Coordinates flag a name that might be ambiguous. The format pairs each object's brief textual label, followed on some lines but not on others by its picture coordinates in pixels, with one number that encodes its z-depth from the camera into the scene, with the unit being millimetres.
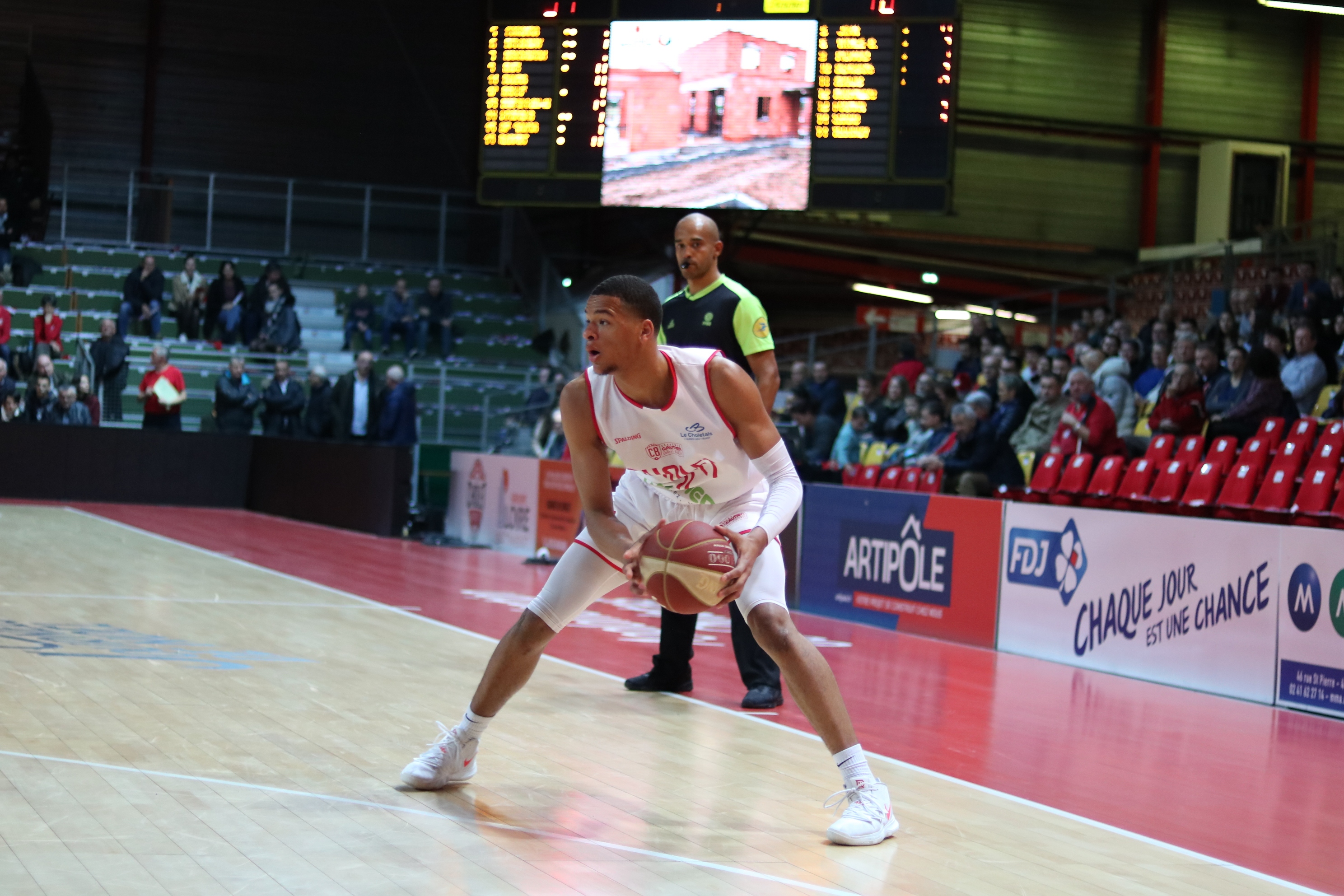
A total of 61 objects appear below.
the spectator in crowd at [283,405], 19828
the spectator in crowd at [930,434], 13742
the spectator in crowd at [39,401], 19188
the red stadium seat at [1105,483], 11500
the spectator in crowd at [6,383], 18766
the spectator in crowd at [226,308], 21609
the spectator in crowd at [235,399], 19953
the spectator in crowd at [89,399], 19672
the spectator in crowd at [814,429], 15594
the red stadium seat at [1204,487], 10906
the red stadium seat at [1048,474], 12211
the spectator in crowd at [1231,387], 11812
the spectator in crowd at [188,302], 21734
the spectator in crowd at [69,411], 19375
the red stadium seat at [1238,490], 10734
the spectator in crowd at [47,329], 19844
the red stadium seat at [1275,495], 10406
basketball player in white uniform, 4535
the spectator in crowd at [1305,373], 12359
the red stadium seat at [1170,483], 11172
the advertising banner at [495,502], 15727
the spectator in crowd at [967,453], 12398
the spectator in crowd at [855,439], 15352
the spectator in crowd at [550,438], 17219
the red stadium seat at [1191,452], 11453
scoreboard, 13328
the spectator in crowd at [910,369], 17062
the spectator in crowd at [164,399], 19578
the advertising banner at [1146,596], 8383
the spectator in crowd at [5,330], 18906
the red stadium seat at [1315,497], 9977
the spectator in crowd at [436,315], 22391
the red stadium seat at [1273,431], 11141
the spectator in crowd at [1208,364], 12336
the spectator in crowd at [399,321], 22266
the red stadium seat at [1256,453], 10969
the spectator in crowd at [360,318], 22297
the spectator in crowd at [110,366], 19844
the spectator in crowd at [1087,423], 12117
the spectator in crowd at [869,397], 16016
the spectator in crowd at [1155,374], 14398
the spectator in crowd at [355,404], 18906
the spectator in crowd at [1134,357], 14867
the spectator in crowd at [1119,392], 13633
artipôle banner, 10336
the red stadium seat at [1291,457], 10578
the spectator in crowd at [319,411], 19172
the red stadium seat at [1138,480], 11398
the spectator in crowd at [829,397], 15836
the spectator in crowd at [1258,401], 11445
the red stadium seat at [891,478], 13305
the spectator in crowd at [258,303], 21609
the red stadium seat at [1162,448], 11758
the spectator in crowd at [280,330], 21328
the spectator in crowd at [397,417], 18438
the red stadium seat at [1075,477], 11766
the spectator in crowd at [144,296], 21203
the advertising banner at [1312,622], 7855
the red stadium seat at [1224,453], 11156
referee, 6746
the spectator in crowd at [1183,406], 12008
